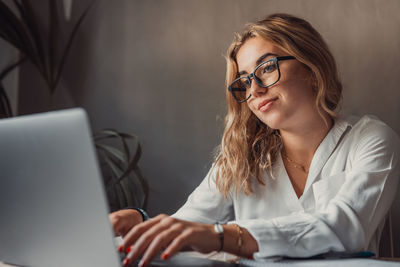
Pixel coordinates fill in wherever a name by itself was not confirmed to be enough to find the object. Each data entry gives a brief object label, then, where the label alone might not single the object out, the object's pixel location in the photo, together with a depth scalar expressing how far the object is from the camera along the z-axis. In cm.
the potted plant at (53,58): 223
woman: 121
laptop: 59
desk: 78
